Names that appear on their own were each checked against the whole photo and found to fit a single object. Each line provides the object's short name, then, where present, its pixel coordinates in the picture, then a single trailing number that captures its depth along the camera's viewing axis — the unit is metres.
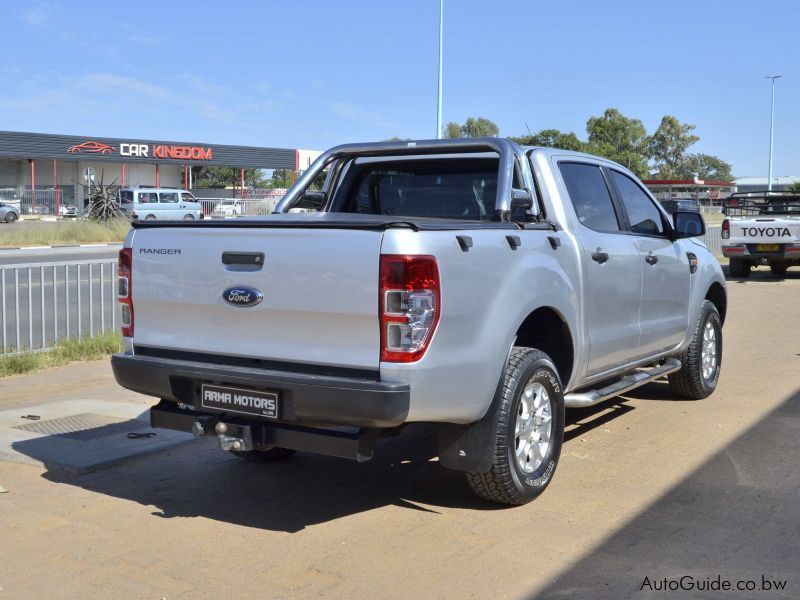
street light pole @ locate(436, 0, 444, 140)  27.56
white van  43.75
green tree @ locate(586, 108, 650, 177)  87.50
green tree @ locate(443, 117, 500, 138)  93.94
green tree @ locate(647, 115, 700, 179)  107.69
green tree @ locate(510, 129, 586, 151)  48.88
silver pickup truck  4.36
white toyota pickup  18.34
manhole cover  6.68
